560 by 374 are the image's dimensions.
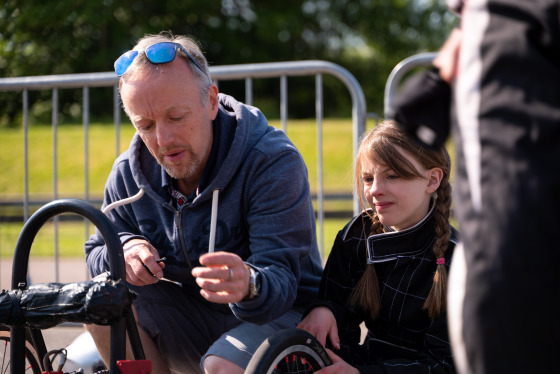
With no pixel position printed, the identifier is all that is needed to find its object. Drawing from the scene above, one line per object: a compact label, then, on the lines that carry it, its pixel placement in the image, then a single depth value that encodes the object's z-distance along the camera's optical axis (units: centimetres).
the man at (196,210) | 240
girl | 249
